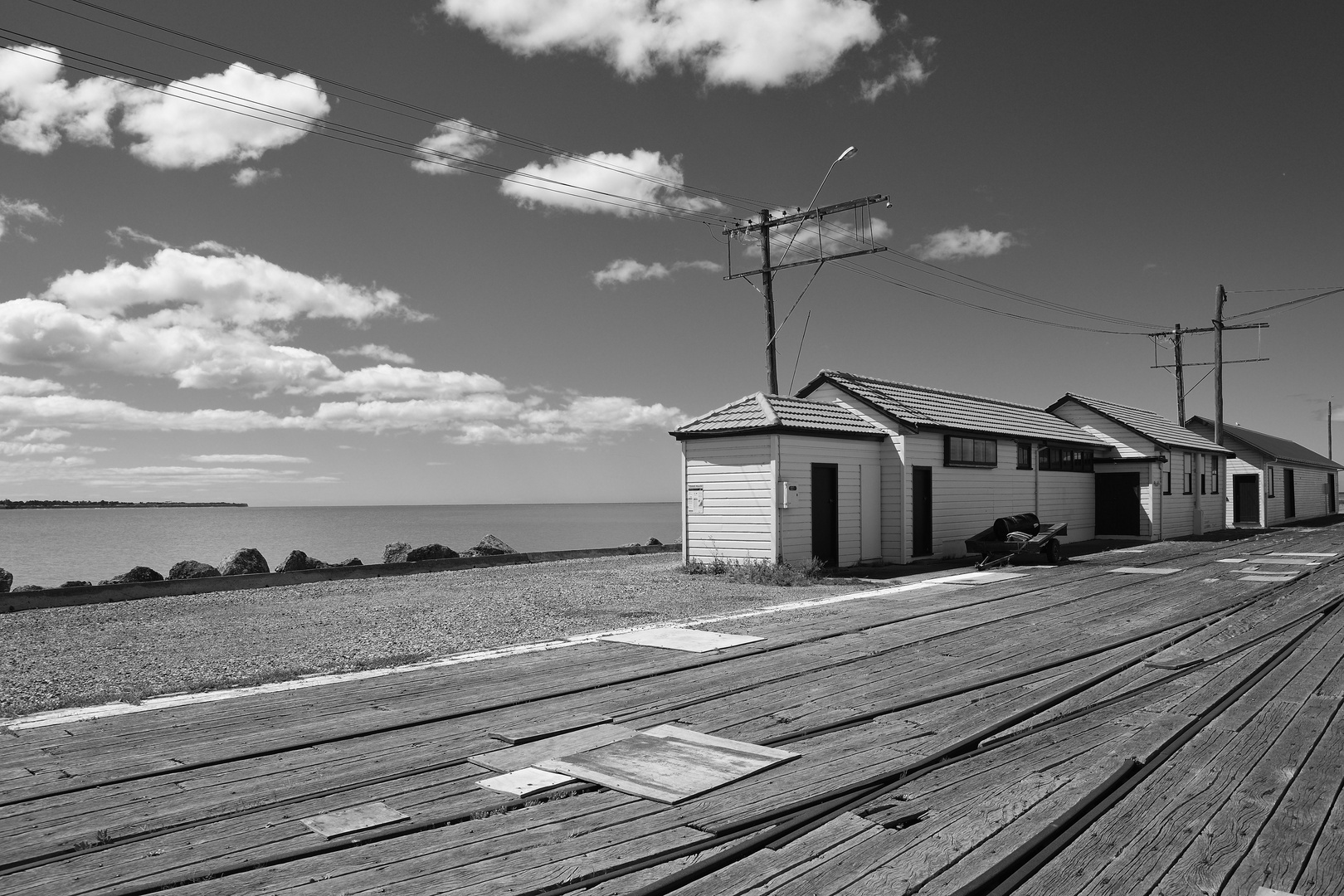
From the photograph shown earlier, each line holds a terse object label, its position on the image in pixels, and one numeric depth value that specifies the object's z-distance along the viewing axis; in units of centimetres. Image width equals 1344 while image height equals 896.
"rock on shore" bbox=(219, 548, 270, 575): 2209
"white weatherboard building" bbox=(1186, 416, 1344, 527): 4422
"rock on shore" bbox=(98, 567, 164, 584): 1902
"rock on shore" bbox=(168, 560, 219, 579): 2131
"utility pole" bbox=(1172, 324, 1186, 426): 4297
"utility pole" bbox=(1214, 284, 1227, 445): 3897
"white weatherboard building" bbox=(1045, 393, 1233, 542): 3123
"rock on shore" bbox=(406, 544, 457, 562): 2541
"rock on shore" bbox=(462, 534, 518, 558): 2875
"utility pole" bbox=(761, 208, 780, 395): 2267
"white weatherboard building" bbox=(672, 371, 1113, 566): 1914
